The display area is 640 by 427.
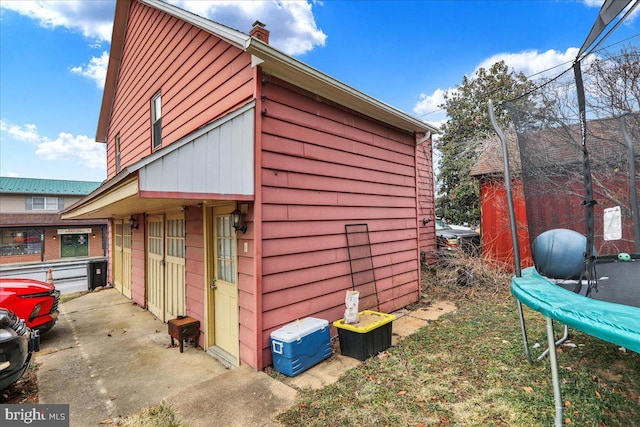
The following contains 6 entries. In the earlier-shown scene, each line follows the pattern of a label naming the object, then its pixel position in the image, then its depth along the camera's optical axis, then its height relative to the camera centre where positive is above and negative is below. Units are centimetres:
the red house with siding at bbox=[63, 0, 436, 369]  343 +42
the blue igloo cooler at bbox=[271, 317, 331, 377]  333 -144
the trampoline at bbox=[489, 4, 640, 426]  245 +18
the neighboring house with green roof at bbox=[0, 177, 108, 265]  1995 +11
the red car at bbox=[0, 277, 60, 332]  445 -110
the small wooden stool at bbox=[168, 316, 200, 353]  432 -154
